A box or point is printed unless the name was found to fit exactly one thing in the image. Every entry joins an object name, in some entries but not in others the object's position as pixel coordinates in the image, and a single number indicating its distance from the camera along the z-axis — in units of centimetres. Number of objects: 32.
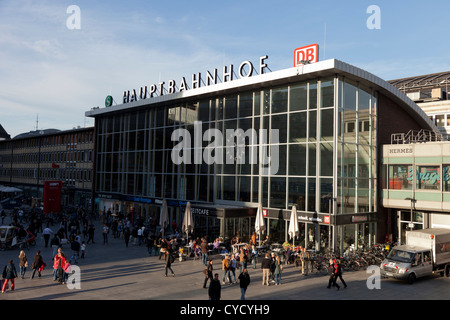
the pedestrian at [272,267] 2016
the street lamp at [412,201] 2836
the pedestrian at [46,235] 2998
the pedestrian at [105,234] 3183
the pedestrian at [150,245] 2833
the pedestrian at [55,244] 2498
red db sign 2903
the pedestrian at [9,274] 1755
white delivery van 2094
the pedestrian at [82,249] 2610
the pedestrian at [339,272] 1952
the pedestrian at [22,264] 2005
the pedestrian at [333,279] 1952
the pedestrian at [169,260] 2127
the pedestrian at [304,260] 2272
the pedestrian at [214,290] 1516
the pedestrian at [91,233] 3197
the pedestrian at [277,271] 2006
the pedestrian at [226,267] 2004
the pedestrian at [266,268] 1967
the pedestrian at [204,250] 2441
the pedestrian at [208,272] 1866
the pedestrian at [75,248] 2403
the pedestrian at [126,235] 3096
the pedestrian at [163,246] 2570
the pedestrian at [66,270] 1939
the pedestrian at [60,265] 1973
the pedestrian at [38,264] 2027
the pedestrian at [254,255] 2441
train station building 2823
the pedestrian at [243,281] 1681
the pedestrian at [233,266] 2027
